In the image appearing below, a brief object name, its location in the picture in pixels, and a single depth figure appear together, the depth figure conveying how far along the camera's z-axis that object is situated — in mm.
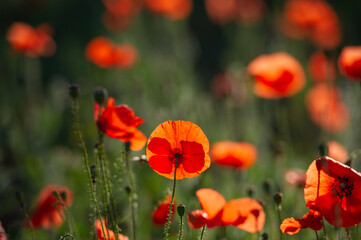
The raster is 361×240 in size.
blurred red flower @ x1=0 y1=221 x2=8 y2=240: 1661
